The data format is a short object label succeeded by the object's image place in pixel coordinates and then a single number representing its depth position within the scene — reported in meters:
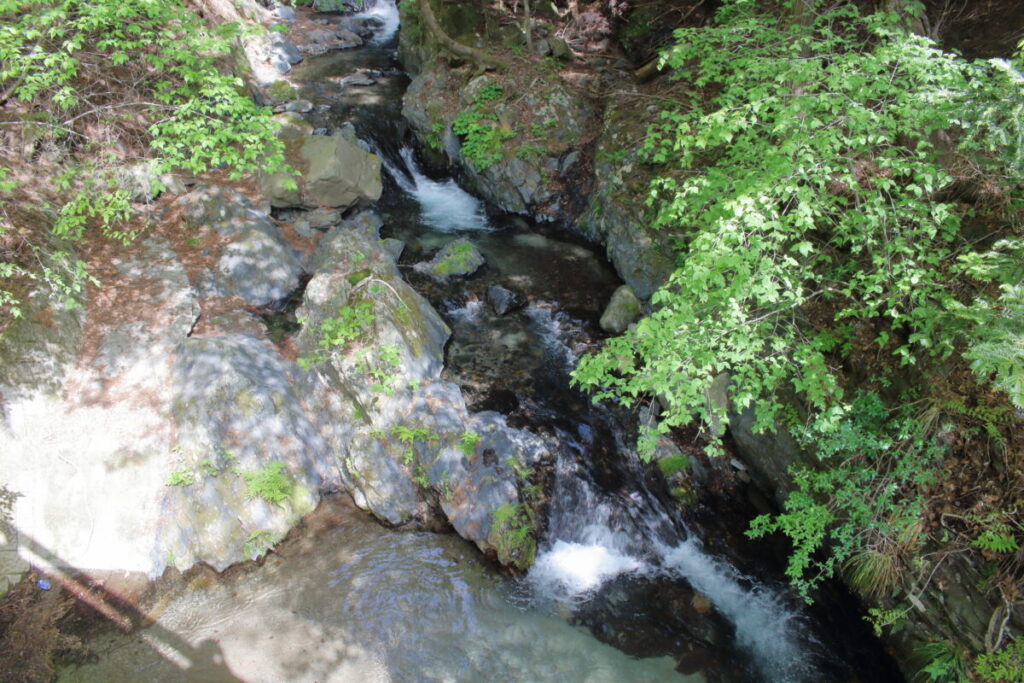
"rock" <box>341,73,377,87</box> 13.30
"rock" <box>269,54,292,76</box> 13.32
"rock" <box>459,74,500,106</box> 11.41
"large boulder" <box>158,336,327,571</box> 5.23
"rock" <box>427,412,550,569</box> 5.48
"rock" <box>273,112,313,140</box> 9.86
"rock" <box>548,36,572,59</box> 11.89
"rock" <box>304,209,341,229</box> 9.04
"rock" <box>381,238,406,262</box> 9.13
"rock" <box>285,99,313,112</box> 11.58
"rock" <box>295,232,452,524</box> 5.86
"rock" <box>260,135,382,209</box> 8.91
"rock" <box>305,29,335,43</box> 15.43
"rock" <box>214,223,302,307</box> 7.42
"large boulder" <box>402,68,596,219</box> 10.67
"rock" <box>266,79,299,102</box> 11.91
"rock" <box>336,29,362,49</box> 15.85
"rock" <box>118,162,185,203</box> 7.43
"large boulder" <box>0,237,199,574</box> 5.05
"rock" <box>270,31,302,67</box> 13.65
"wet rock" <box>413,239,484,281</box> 9.01
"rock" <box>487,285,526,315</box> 8.45
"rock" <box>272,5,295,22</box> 16.41
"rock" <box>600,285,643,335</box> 7.98
